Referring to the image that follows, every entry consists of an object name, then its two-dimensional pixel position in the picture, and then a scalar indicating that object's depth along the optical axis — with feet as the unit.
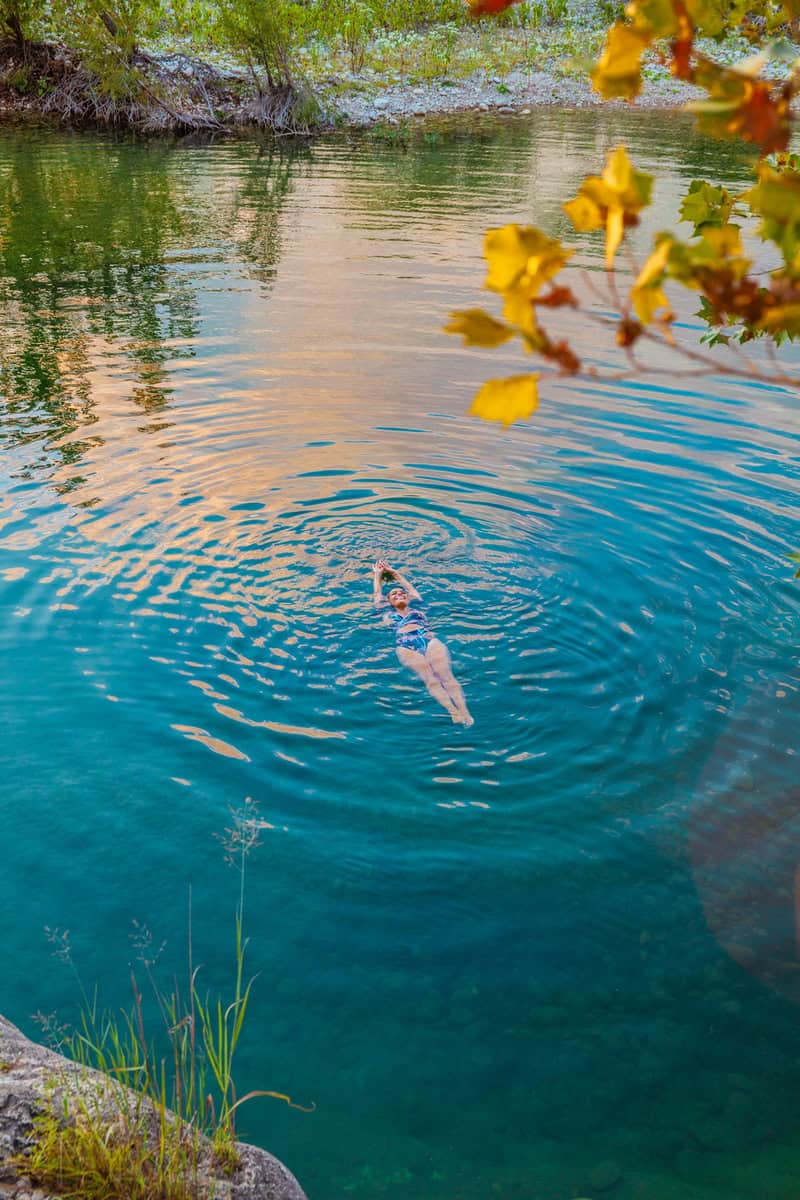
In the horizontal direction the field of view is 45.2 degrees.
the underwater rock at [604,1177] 13.08
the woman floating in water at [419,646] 23.13
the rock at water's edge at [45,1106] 11.00
